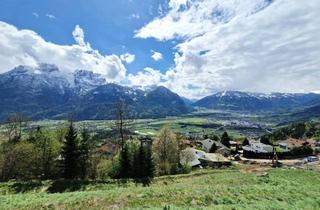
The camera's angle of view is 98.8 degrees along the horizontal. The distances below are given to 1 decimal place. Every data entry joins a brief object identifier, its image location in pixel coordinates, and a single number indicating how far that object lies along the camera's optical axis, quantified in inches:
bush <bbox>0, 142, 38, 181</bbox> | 1106.3
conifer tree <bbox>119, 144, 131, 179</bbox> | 1029.9
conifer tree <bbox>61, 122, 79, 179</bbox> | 978.7
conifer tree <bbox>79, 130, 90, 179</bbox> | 1043.9
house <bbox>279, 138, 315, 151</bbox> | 2684.9
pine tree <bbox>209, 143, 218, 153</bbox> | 2264.1
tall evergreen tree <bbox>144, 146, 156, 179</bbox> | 1020.9
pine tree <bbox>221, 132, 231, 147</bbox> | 2707.1
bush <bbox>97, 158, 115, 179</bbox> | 1127.7
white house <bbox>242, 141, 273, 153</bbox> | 2348.7
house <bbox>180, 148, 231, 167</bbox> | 1542.7
